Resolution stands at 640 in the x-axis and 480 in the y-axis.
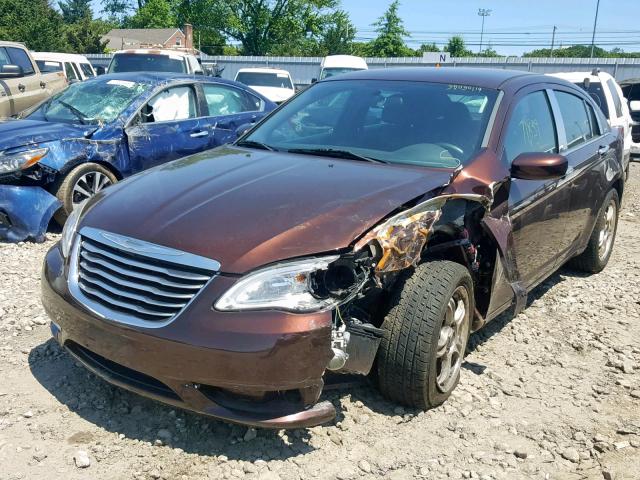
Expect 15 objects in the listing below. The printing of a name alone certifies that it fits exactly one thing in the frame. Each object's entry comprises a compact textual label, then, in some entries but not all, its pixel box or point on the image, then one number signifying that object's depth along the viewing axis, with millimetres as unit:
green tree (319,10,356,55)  54625
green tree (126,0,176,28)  59969
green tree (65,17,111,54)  47453
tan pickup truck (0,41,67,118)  9992
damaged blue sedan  5895
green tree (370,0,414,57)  55281
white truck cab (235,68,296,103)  17625
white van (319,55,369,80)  19891
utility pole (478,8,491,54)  90250
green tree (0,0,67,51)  36531
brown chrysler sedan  2650
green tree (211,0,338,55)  52969
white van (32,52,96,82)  16328
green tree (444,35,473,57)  65062
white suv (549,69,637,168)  9539
